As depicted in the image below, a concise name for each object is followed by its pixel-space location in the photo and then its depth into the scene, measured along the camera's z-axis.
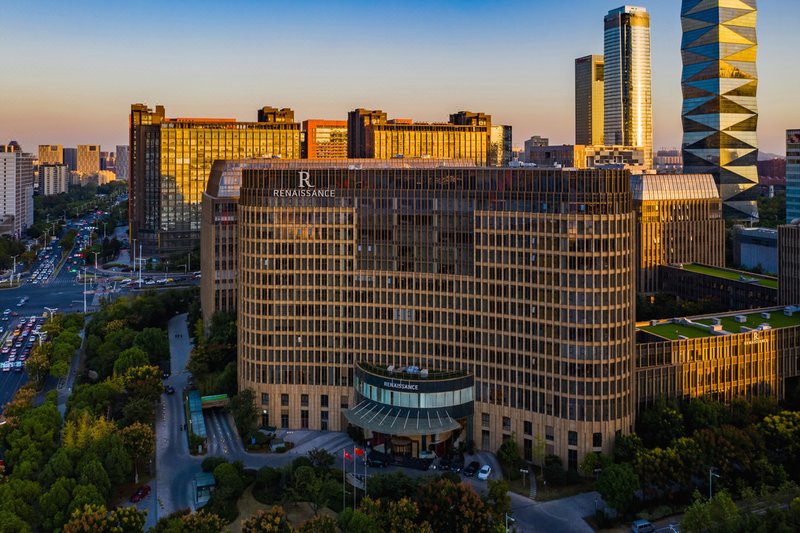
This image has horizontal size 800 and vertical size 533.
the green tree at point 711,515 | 83.94
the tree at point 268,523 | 89.06
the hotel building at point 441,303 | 111.56
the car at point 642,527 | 95.56
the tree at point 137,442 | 114.25
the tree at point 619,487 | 97.69
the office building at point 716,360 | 118.88
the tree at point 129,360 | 152.75
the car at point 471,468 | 113.13
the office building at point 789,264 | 149.12
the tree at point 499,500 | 93.94
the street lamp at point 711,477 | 97.96
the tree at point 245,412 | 127.44
